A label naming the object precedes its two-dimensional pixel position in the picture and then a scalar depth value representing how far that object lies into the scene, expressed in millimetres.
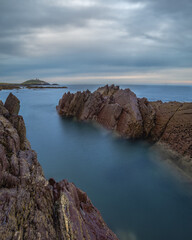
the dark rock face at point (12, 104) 8672
